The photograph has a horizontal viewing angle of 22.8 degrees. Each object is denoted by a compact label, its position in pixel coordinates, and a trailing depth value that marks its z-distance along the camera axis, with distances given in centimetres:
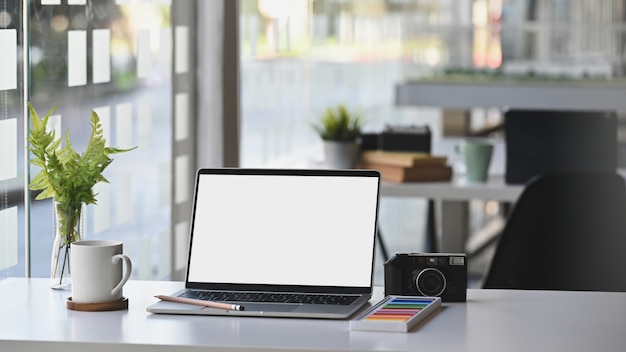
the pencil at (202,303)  236
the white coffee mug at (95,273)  240
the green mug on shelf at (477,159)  411
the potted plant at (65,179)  250
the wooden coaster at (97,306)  239
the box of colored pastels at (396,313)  224
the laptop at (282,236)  246
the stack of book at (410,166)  409
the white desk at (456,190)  401
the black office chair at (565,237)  345
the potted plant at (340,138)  415
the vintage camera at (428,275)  247
